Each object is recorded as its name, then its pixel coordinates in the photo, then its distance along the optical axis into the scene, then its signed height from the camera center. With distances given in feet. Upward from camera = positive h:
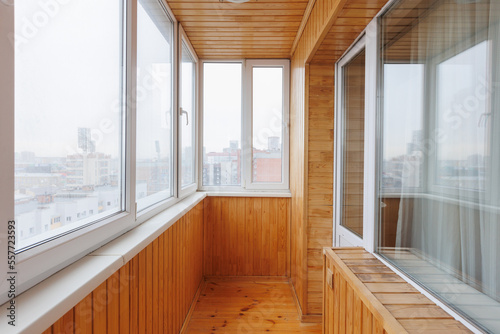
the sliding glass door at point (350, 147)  5.61 +0.45
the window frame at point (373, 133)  4.66 +0.59
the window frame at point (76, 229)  2.12 -0.30
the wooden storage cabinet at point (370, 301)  2.77 -1.52
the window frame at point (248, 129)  10.07 +1.35
